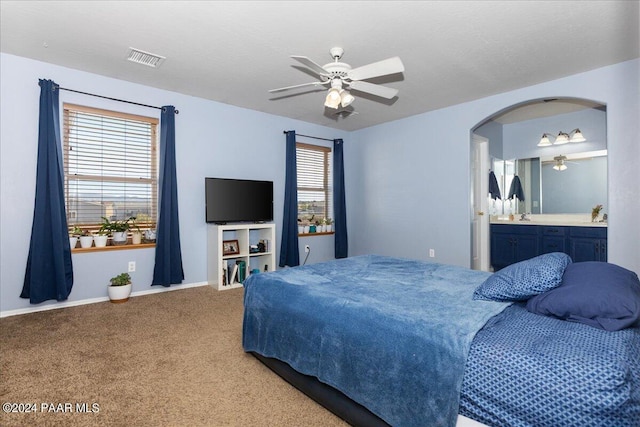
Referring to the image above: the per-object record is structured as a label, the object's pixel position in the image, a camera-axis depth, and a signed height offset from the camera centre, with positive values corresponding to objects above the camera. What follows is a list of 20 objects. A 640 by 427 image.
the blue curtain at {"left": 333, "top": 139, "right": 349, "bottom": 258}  5.95 +0.15
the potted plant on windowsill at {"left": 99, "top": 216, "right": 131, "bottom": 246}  3.80 -0.16
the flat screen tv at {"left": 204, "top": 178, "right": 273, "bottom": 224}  4.44 +0.19
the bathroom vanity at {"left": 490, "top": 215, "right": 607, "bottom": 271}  4.39 -0.37
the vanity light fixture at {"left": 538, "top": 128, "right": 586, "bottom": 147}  4.95 +1.13
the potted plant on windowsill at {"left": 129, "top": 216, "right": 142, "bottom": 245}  4.00 -0.21
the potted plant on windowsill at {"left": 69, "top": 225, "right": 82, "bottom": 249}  3.58 -0.21
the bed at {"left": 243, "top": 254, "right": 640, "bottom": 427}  1.07 -0.54
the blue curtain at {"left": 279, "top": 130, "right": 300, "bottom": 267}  5.21 +0.02
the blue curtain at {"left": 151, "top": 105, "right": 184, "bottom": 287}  4.00 +0.00
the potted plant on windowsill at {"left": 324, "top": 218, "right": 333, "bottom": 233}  5.98 -0.20
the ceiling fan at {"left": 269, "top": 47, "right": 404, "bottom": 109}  2.61 +1.16
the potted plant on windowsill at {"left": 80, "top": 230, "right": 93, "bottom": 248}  3.64 -0.27
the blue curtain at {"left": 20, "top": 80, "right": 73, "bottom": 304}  3.26 -0.03
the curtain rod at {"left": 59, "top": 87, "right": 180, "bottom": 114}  3.56 +1.32
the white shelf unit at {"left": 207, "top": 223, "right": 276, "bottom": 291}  4.31 -0.50
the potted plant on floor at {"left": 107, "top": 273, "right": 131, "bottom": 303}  3.65 -0.80
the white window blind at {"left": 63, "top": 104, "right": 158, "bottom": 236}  3.66 +0.56
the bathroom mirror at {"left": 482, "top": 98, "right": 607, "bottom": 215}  4.80 +0.87
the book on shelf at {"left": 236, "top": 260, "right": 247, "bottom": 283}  4.54 -0.76
